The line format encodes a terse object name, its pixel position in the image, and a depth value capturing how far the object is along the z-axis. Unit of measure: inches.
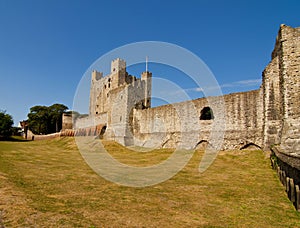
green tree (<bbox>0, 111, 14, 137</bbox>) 1718.8
